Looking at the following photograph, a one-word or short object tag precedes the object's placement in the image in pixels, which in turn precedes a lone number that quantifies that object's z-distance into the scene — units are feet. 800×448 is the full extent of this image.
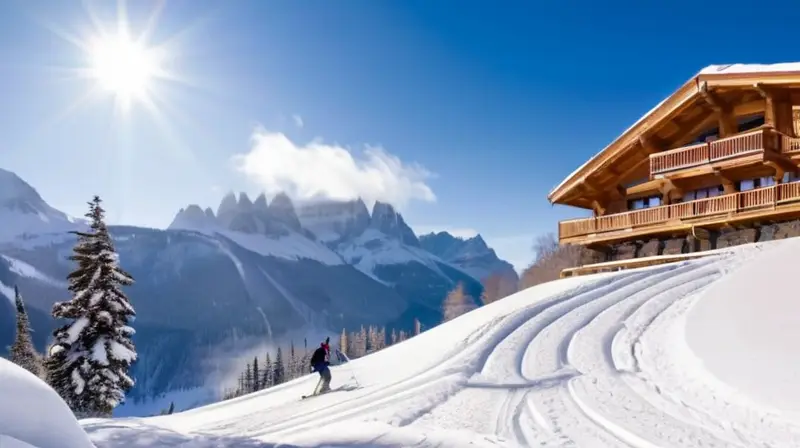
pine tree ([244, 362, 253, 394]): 275.96
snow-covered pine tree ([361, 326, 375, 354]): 330.13
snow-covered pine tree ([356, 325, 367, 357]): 343.30
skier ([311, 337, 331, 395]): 44.58
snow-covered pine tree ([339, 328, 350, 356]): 336.04
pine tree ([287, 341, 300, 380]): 259.51
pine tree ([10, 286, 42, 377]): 106.22
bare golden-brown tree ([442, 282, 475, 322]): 267.33
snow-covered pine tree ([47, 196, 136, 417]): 64.39
